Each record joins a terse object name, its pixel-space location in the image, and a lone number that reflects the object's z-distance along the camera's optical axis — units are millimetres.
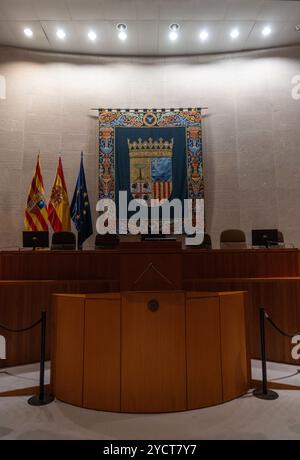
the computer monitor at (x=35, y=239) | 4695
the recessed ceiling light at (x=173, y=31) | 6773
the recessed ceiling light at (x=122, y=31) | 6742
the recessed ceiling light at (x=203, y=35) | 6926
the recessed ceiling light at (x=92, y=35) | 6895
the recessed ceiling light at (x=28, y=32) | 6762
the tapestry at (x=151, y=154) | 6992
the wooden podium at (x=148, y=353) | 2426
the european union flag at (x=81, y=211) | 6434
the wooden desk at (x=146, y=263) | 3555
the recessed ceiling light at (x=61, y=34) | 6847
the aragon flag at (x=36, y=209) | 6289
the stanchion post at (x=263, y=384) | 2721
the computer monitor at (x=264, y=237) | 4574
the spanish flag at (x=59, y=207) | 6371
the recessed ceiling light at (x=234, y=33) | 6903
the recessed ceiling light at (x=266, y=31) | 6836
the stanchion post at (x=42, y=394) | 2623
